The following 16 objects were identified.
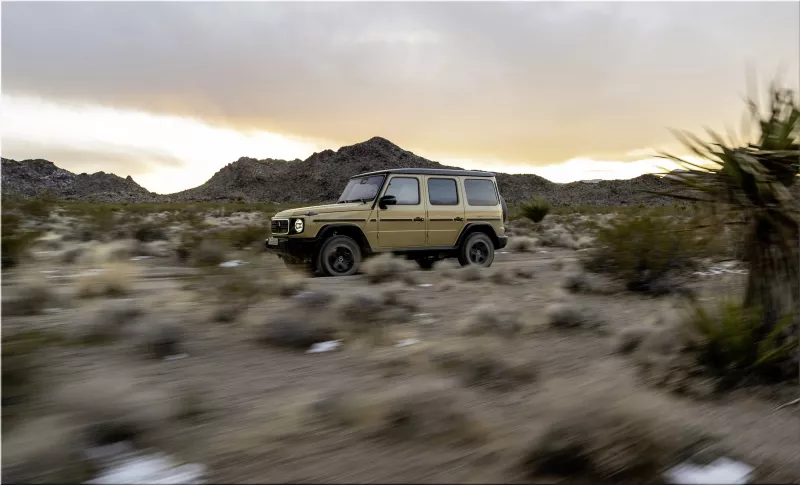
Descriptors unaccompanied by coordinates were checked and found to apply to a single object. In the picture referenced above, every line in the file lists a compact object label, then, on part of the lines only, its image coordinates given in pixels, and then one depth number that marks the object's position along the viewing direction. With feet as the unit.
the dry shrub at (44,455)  8.98
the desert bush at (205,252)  30.97
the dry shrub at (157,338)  16.12
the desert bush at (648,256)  29.40
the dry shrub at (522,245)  59.77
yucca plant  14.92
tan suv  33.96
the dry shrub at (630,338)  17.97
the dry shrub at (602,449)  9.80
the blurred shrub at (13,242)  24.88
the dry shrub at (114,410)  10.52
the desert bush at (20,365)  11.41
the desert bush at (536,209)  102.17
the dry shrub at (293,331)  17.90
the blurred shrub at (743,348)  14.71
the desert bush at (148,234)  56.54
